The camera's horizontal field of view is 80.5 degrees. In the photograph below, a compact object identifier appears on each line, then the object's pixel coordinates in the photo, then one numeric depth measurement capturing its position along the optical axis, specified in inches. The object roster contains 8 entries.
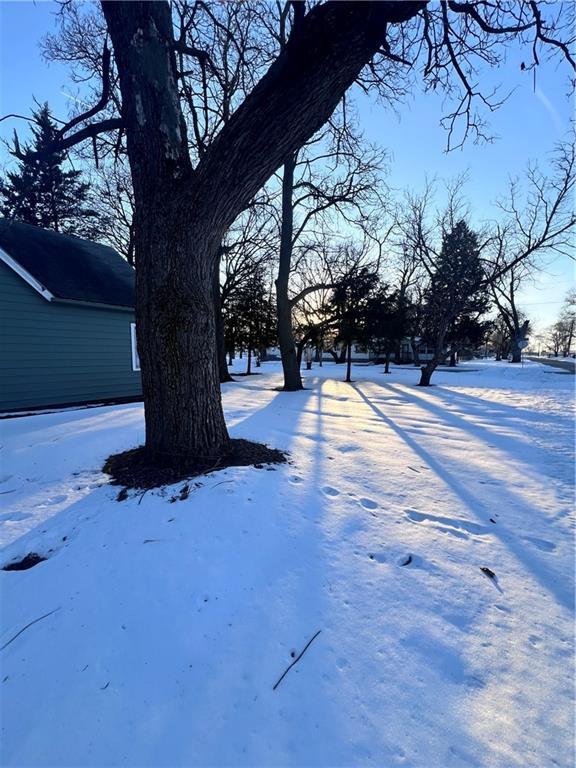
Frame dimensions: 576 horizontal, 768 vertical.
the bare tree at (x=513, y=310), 1129.6
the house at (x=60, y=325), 318.7
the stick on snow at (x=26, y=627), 63.1
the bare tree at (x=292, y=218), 441.7
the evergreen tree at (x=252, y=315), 792.9
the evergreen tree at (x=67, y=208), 790.5
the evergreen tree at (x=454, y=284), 573.9
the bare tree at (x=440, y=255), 545.0
